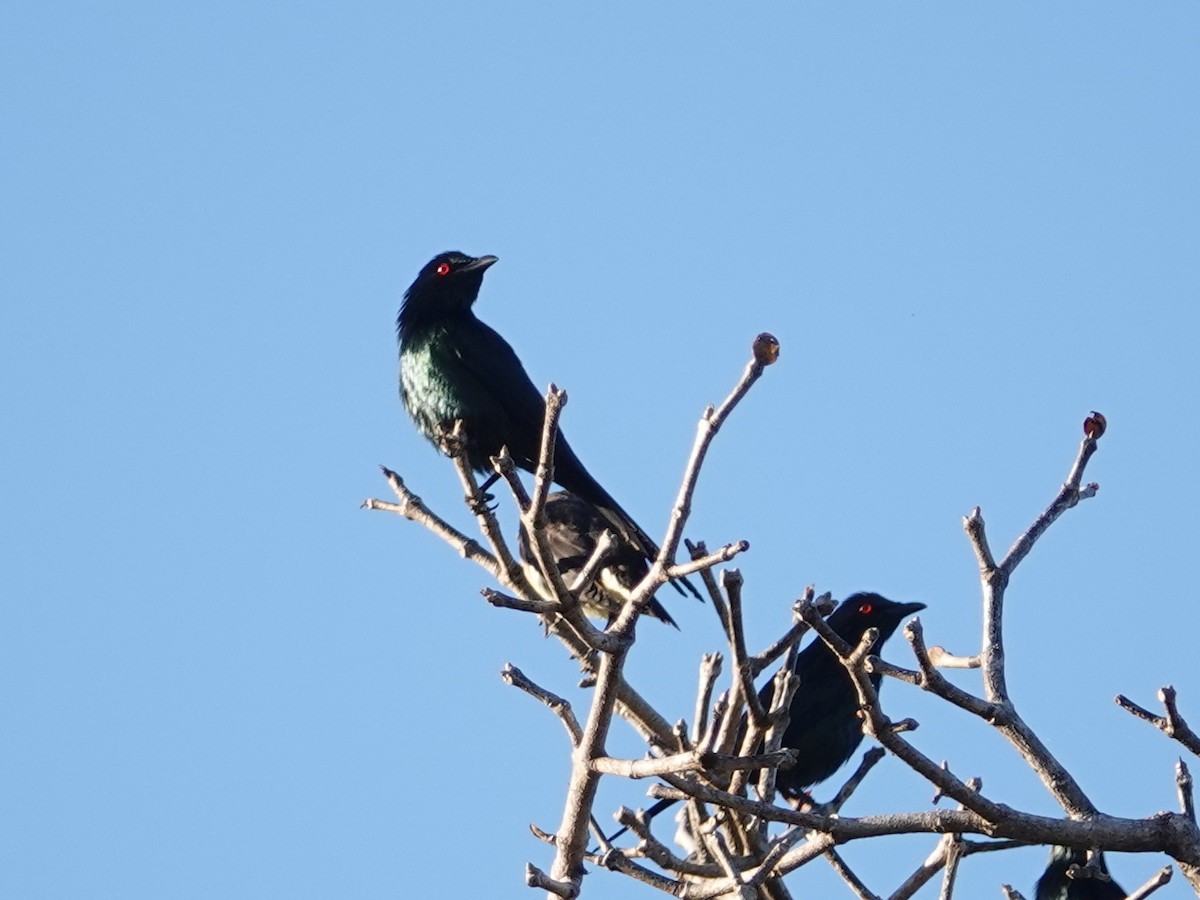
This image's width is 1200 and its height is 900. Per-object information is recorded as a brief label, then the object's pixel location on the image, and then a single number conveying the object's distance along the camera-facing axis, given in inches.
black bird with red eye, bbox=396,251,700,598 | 643.5
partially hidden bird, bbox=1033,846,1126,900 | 725.9
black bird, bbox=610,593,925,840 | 665.0
